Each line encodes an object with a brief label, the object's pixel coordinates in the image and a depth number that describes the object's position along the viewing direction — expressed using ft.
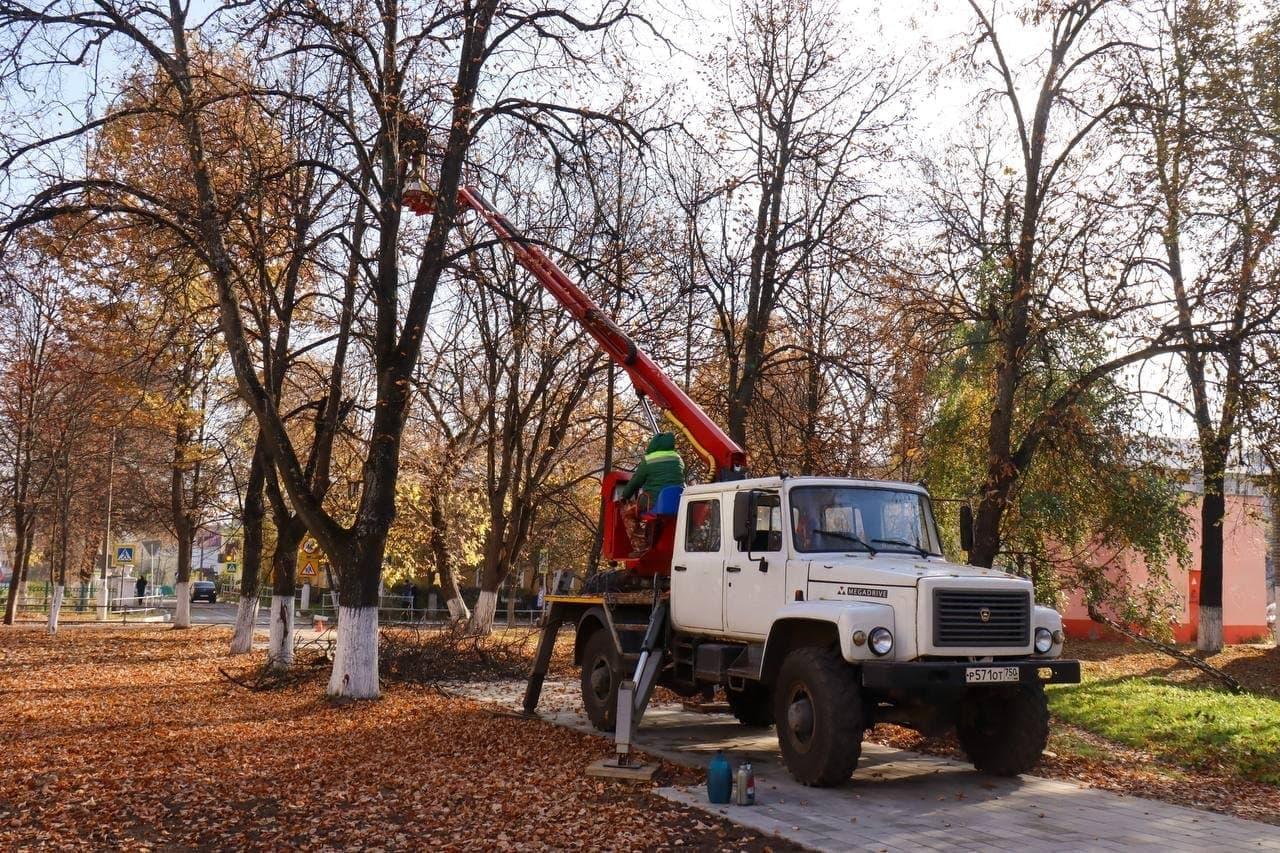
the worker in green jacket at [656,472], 38.91
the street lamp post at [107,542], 100.12
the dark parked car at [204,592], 201.87
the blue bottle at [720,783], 27.02
